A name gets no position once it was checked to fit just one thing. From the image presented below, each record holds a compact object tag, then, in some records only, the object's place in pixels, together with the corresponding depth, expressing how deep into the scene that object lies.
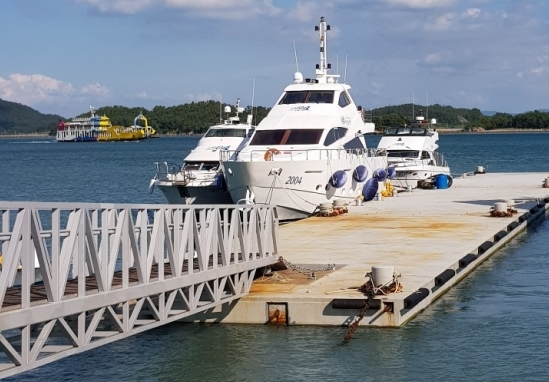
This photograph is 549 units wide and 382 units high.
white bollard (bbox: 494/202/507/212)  32.09
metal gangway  11.61
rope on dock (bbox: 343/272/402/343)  16.89
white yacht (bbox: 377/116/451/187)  47.89
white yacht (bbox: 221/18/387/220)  33.03
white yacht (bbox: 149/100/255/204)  37.81
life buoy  33.34
